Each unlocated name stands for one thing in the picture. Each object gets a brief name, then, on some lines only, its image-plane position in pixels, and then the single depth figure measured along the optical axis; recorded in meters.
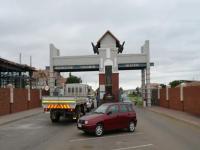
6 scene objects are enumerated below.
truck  23.39
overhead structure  53.69
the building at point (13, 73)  43.66
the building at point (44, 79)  57.56
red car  17.27
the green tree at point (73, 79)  102.22
